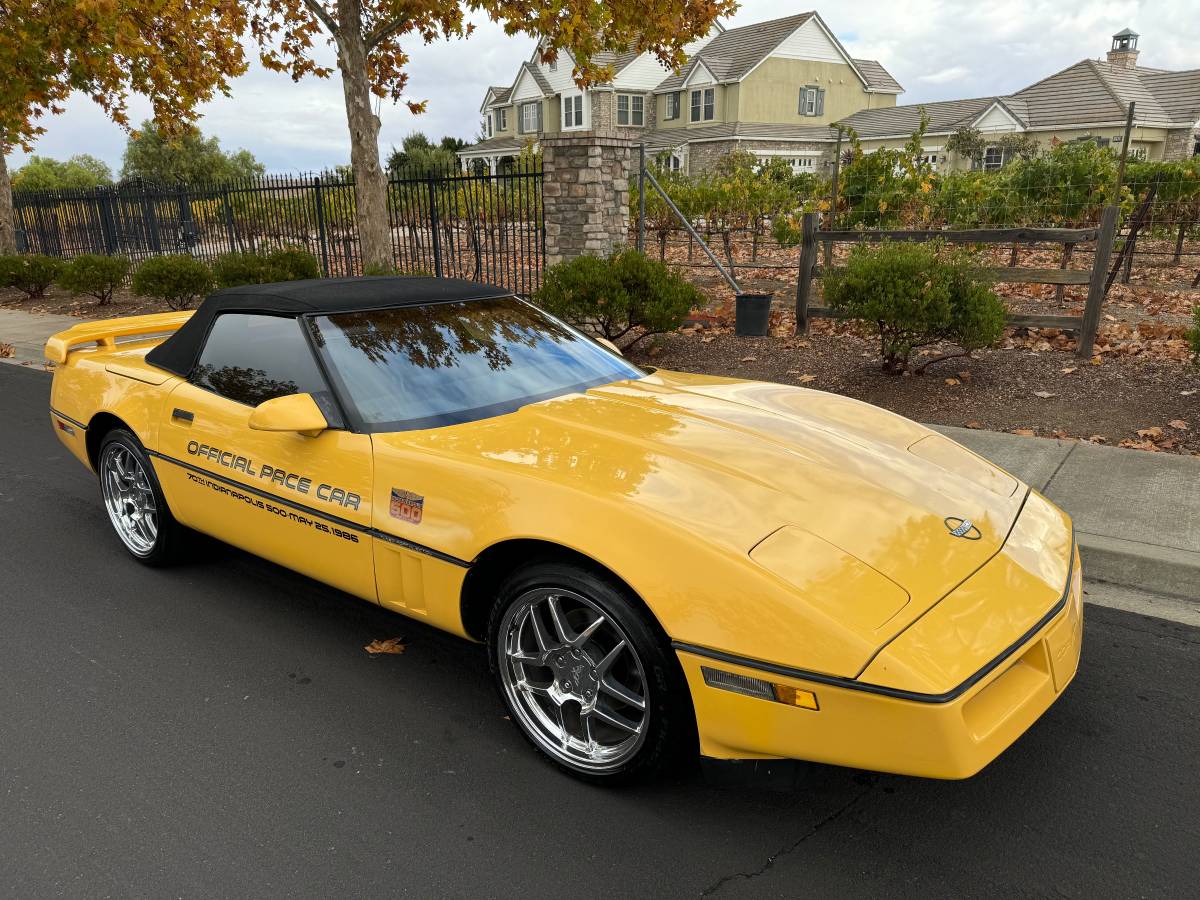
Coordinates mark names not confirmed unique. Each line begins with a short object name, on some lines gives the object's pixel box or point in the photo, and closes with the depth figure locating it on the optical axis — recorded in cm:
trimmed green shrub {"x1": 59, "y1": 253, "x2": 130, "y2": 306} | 1457
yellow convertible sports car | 210
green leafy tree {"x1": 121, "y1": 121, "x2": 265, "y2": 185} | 5034
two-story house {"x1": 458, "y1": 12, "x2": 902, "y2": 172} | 4212
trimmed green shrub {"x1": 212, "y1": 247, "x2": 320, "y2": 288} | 1280
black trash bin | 924
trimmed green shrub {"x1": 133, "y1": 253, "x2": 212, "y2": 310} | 1337
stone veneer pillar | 1027
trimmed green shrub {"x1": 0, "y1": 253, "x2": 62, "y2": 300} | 1639
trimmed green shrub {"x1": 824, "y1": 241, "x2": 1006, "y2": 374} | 678
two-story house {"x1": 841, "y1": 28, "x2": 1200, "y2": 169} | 3906
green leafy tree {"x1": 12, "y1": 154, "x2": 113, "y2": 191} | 5369
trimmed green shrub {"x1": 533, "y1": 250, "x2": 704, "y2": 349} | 830
